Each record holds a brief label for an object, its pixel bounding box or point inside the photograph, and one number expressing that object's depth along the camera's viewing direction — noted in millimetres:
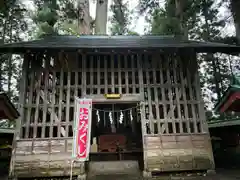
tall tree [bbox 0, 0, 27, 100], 14906
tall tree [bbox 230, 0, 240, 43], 9148
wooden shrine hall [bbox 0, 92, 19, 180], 4636
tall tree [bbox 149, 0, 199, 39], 14039
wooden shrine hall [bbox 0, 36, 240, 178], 7527
